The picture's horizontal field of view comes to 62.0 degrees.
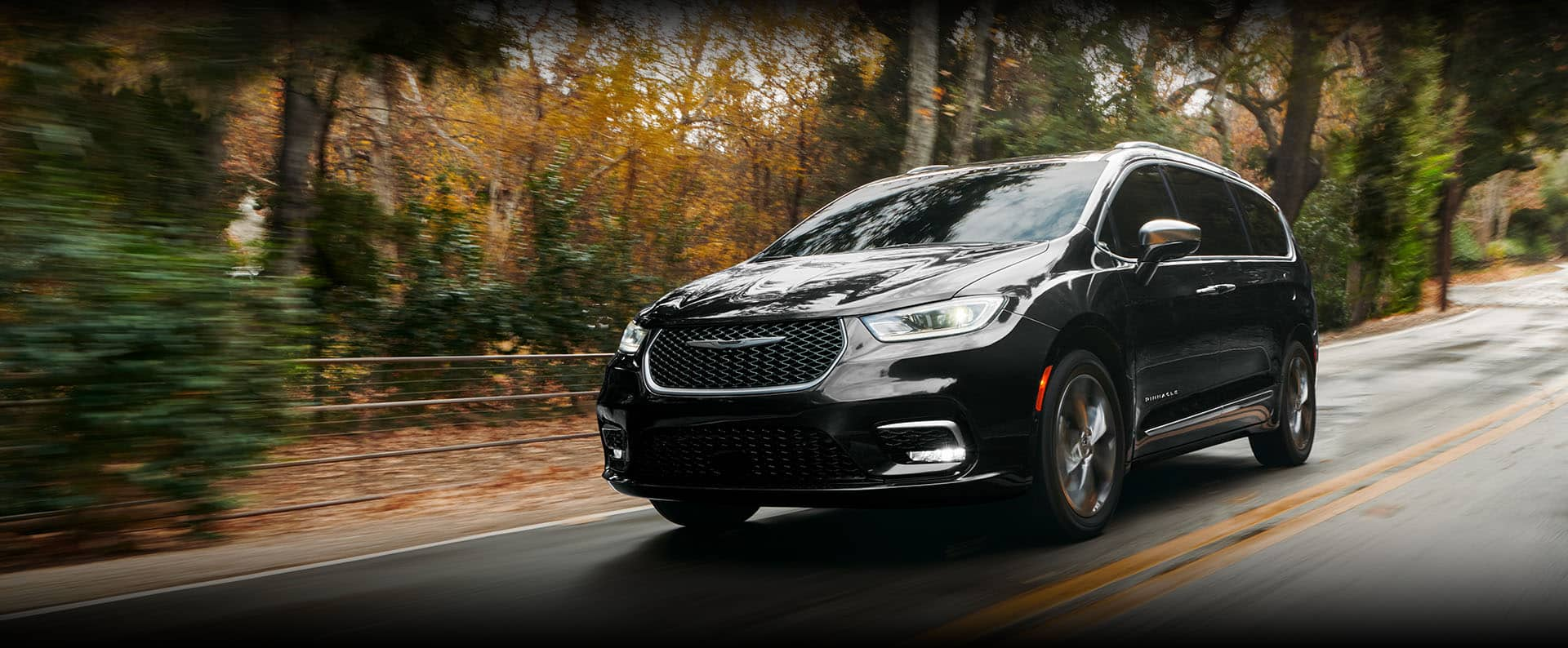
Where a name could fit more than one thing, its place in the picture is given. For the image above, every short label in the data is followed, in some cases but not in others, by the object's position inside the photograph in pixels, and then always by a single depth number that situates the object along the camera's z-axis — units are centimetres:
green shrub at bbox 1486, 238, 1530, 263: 5466
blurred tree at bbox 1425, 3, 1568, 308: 2558
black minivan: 504
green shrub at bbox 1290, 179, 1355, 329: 3422
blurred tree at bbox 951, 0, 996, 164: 1877
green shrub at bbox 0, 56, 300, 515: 634
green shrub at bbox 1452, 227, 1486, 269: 5159
